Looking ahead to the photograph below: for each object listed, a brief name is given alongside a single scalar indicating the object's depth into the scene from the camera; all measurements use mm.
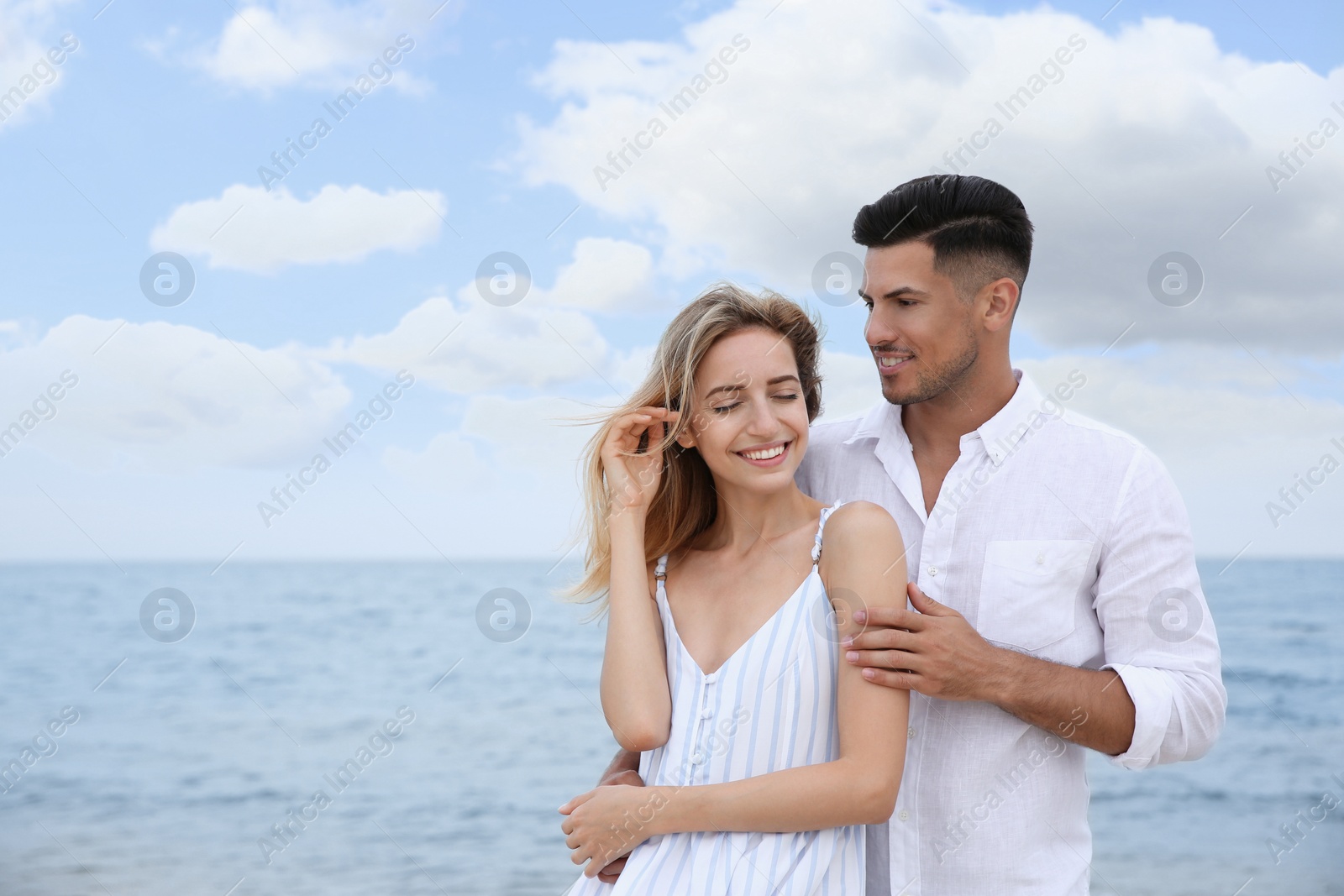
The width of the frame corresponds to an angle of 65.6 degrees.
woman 2145
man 2393
